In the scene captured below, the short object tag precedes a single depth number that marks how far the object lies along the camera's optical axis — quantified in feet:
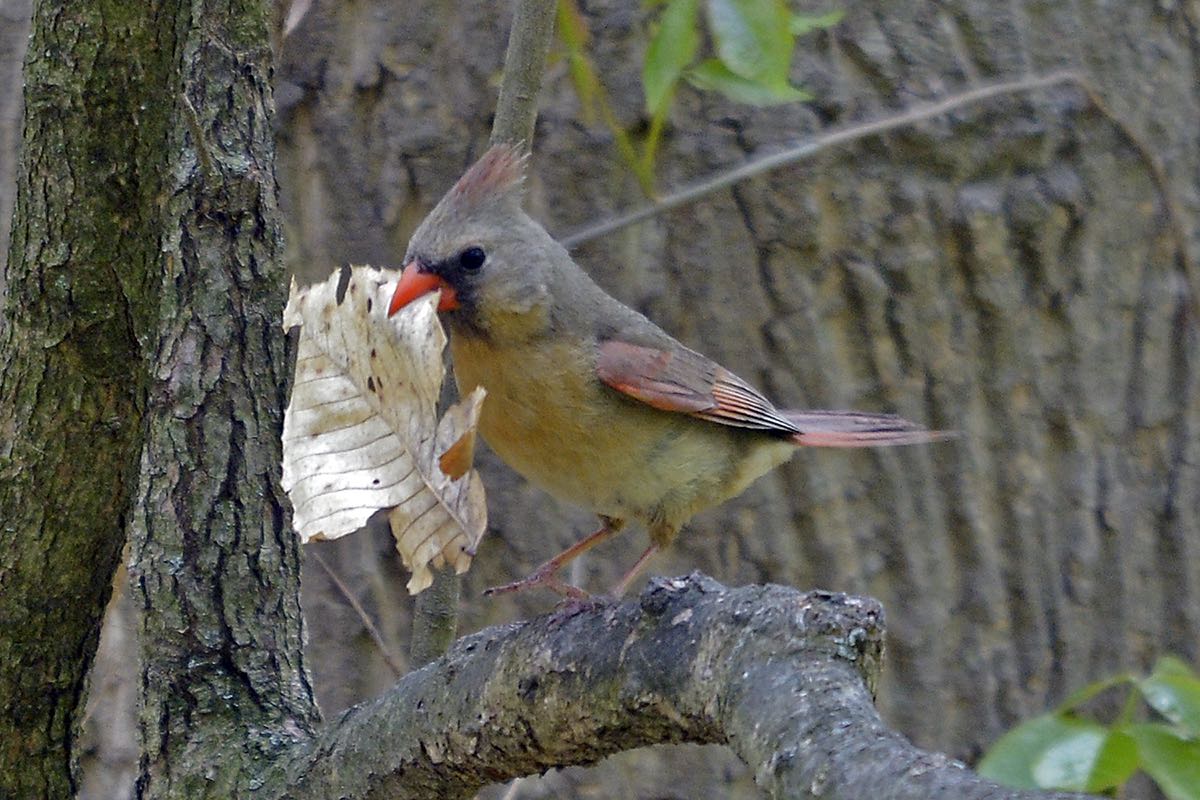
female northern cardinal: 15.97
